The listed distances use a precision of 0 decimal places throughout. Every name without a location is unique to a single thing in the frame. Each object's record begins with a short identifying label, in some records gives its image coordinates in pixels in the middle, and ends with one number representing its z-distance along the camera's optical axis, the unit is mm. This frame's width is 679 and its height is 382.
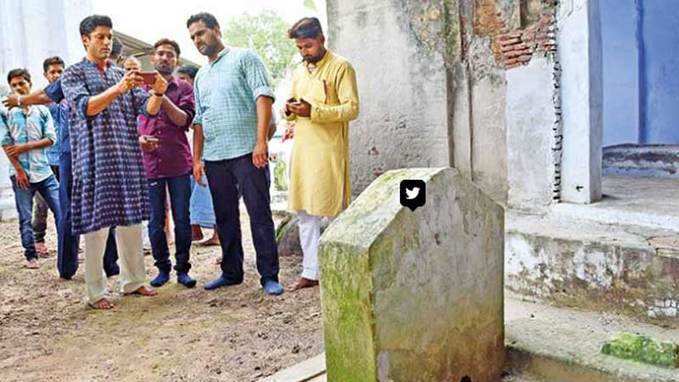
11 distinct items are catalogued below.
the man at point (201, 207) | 6422
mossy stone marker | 2299
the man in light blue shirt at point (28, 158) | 5777
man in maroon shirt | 4879
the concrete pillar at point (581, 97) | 3875
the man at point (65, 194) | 4508
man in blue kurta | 4152
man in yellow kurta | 4406
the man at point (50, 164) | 5555
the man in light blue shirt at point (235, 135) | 4477
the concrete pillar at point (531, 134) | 4055
